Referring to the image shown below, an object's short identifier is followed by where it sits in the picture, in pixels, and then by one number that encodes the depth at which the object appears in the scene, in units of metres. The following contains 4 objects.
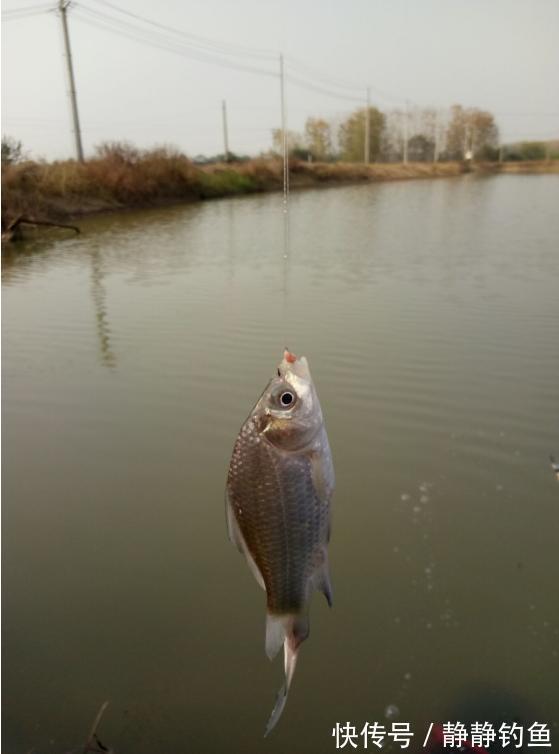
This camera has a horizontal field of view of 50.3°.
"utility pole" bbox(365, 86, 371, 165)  63.85
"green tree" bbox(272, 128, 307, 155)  59.38
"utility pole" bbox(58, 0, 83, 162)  28.16
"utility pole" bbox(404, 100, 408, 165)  71.44
